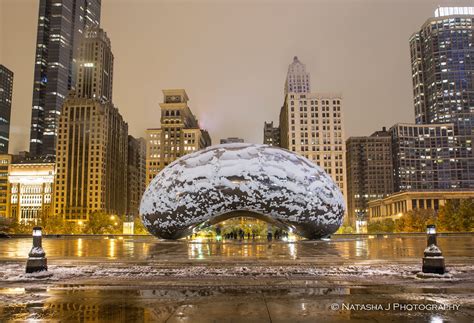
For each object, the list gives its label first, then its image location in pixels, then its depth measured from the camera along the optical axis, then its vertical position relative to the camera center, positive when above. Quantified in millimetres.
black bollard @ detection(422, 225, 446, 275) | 9578 -1025
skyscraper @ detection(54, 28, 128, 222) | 171250 +22224
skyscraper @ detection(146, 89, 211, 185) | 179750 +31499
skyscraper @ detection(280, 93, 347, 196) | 153125 +29534
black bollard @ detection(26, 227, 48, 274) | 10102 -904
